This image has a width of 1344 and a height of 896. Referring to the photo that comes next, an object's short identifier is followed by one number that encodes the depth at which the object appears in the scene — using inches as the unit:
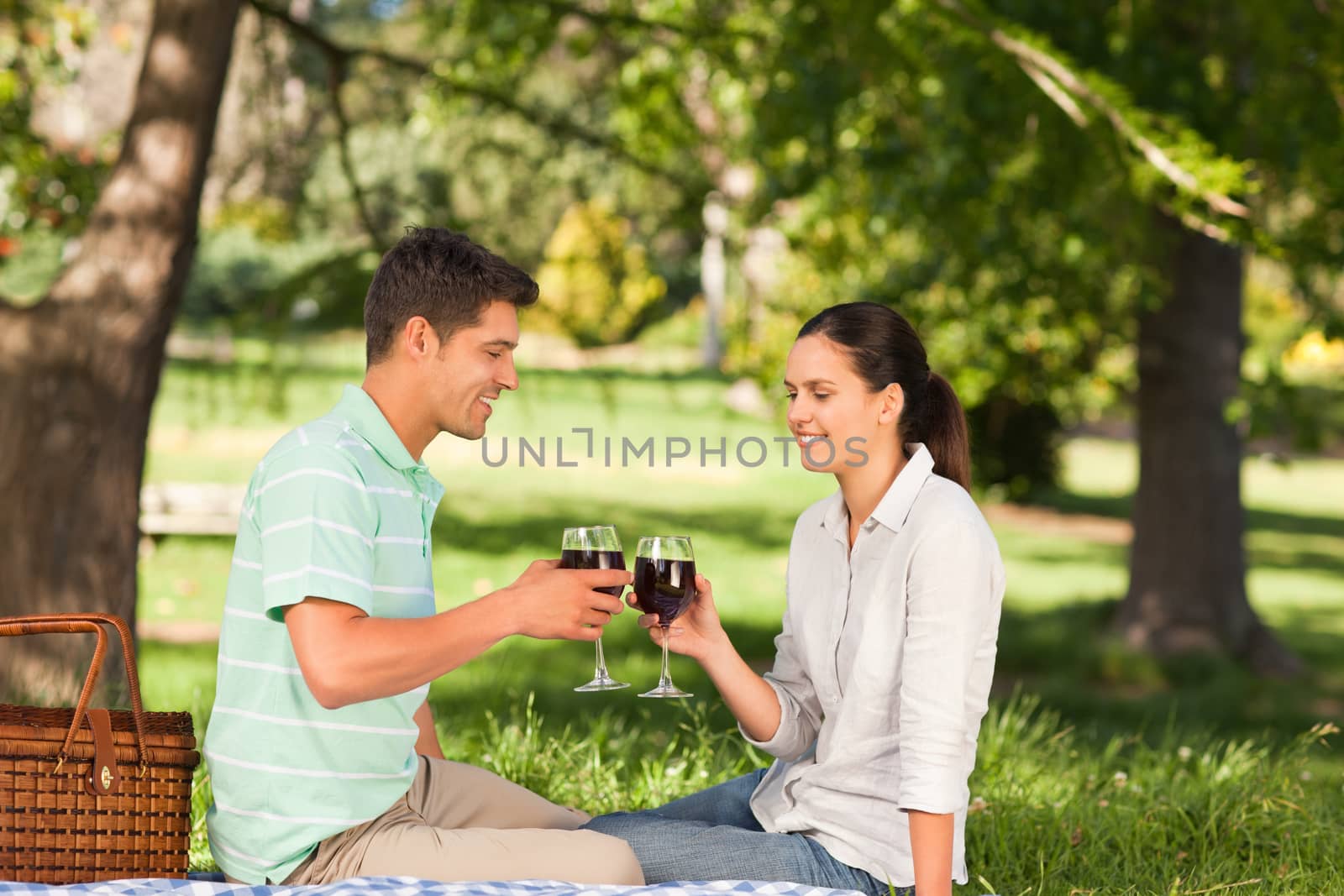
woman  104.9
